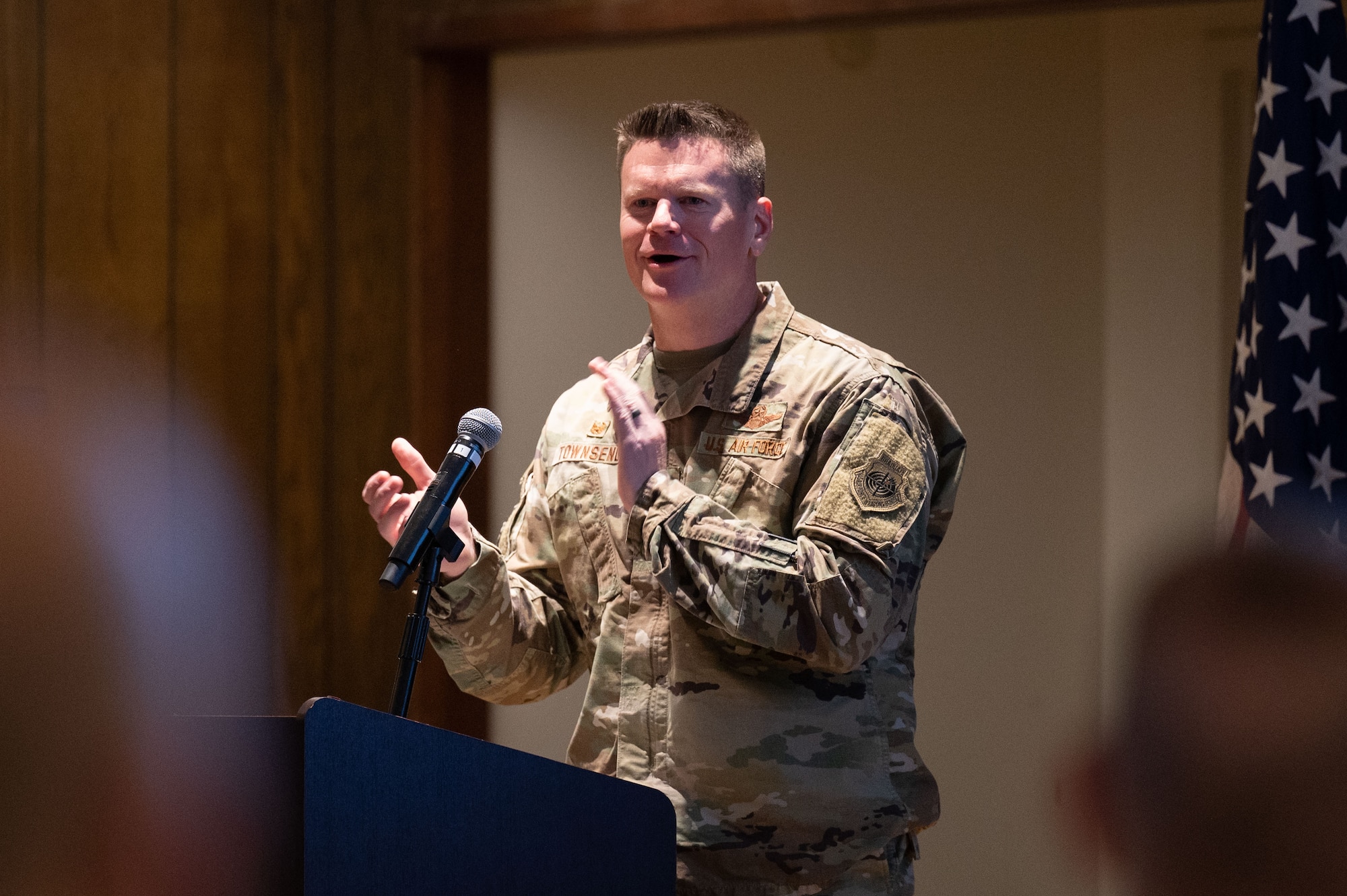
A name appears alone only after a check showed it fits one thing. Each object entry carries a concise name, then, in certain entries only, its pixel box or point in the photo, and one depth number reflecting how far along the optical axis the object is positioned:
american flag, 7.29
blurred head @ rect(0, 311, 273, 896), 5.30
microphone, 6.51
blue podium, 6.28
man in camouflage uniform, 6.68
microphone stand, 6.51
